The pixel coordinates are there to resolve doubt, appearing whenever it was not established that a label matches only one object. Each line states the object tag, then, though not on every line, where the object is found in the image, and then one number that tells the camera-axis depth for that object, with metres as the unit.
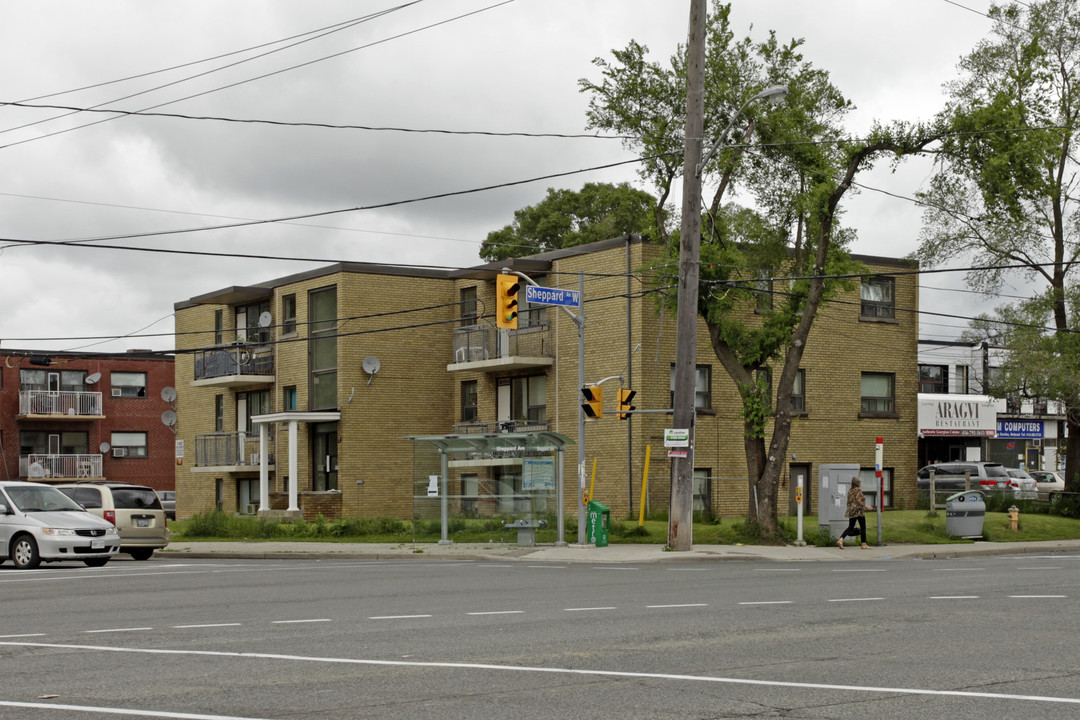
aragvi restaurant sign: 50.62
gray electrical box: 29.86
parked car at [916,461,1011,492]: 44.71
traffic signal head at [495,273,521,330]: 24.80
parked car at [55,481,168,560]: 26.89
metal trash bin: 31.41
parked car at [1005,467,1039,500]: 40.81
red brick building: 59.84
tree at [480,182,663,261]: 56.75
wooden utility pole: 26.27
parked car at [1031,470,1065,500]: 57.32
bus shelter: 28.89
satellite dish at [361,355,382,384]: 42.72
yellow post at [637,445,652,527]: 33.41
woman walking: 28.89
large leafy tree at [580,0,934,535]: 28.81
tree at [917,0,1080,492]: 35.34
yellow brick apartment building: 37.53
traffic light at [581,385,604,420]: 27.14
